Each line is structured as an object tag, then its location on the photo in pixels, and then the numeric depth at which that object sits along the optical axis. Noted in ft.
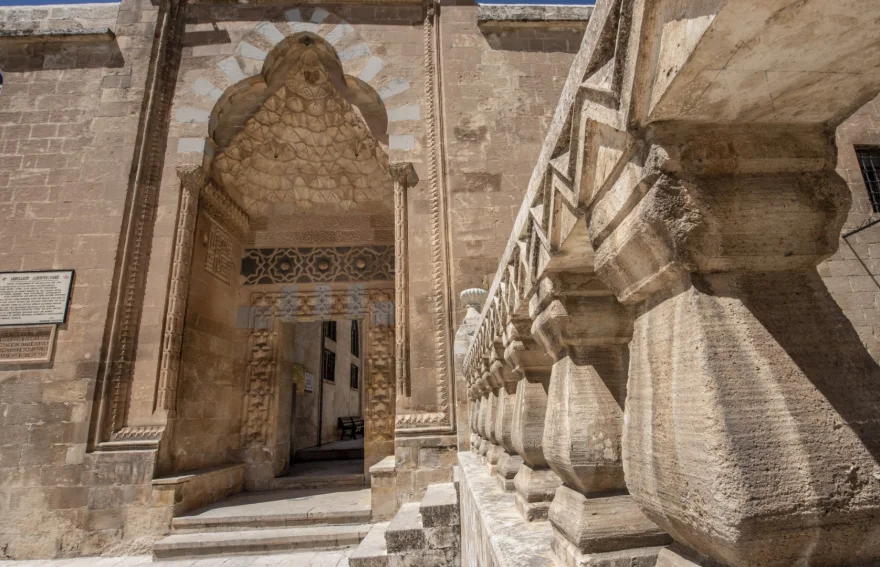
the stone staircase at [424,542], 10.61
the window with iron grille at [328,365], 37.78
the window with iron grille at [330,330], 38.39
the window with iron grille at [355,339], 49.70
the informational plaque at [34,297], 16.65
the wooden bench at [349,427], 41.37
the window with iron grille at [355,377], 48.64
